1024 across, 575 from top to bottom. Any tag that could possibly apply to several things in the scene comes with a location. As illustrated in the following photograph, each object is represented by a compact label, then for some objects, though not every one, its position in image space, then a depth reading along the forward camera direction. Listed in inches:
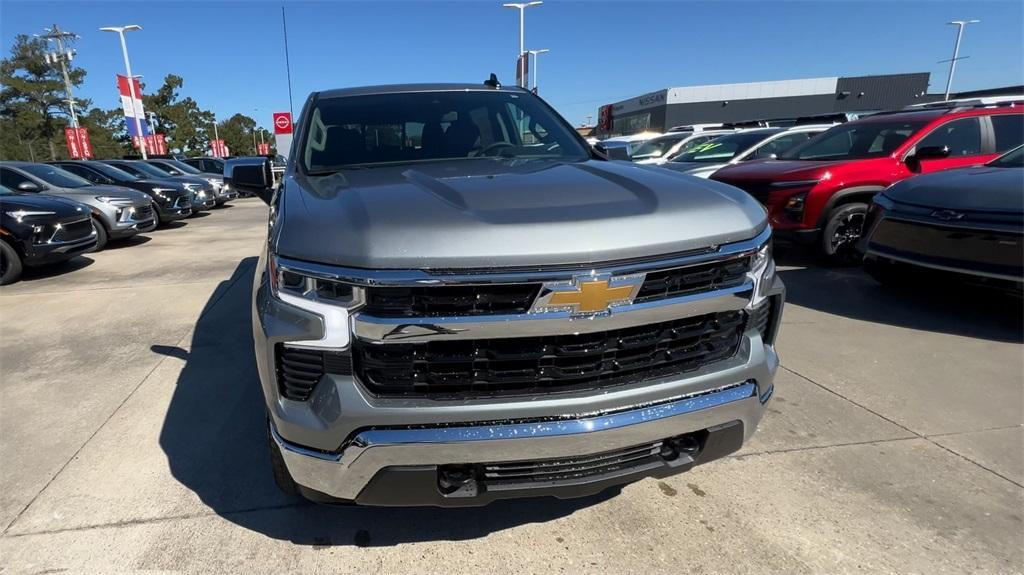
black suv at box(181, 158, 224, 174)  864.9
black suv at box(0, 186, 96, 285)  266.1
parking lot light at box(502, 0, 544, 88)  1098.7
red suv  244.4
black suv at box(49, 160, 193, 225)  464.4
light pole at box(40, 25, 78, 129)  1263.5
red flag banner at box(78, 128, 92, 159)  1241.4
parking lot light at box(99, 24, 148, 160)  1029.2
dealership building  1916.8
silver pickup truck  62.2
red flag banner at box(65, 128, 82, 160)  1214.6
